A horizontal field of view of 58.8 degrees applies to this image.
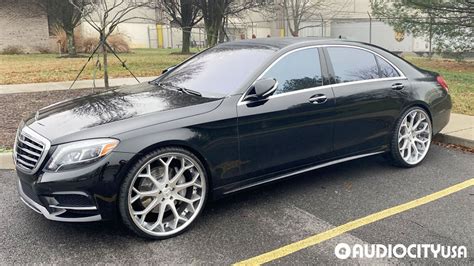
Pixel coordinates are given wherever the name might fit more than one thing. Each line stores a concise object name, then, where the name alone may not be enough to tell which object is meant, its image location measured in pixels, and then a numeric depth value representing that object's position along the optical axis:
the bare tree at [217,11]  20.11
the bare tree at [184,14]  25.83
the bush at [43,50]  28.08
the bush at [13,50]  26.60
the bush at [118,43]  25.81
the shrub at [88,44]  25.06
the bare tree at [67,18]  23.55
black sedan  3.05
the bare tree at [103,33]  8.35
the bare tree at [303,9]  28.33
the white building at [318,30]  30.81
